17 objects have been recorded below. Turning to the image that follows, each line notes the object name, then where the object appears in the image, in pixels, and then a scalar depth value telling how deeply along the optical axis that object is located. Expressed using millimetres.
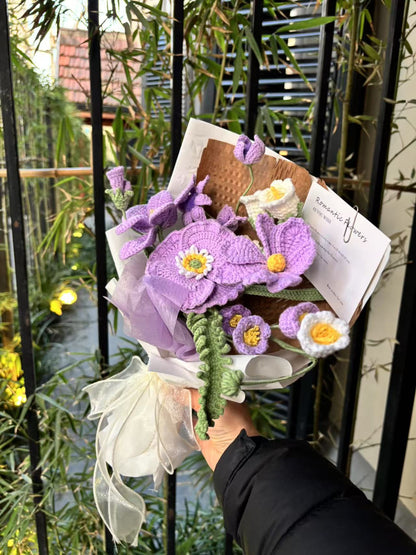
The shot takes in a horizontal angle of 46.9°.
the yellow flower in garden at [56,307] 1412
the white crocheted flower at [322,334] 423
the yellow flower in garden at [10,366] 1313
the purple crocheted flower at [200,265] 523
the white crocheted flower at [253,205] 565
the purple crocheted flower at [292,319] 473
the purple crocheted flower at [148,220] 549
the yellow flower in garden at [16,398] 1006
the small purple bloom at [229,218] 572
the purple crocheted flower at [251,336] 505
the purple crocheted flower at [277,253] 503
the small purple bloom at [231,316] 537
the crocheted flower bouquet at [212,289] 510
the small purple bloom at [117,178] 585
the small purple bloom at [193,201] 573
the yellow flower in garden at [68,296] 1350
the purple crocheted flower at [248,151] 544
